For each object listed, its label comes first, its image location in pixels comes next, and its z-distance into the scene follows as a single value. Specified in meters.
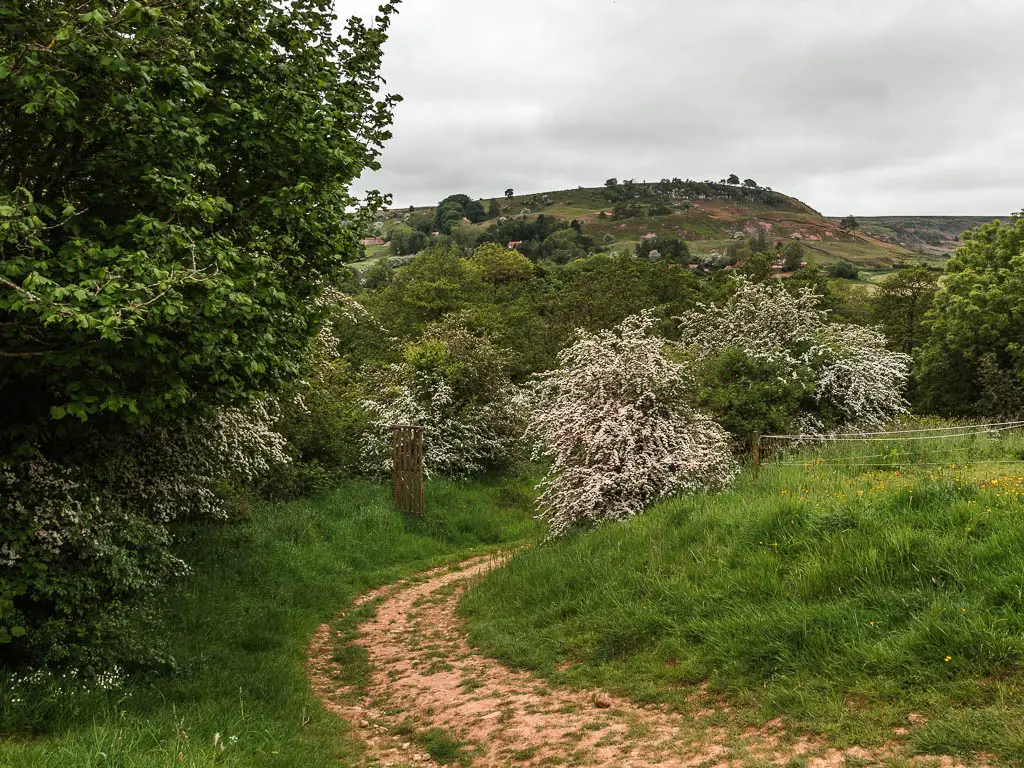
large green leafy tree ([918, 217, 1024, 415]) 28.11
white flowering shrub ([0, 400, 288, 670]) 5.67
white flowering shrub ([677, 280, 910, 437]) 17.25
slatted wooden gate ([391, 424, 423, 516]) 16.16
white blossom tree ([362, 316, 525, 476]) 19.75
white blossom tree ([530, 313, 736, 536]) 11.38
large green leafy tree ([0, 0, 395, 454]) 4.88
